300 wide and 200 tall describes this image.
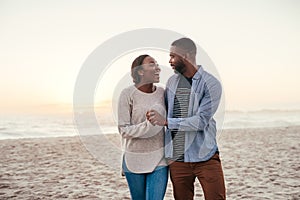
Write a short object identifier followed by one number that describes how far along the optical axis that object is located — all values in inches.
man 121.1
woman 114.5
